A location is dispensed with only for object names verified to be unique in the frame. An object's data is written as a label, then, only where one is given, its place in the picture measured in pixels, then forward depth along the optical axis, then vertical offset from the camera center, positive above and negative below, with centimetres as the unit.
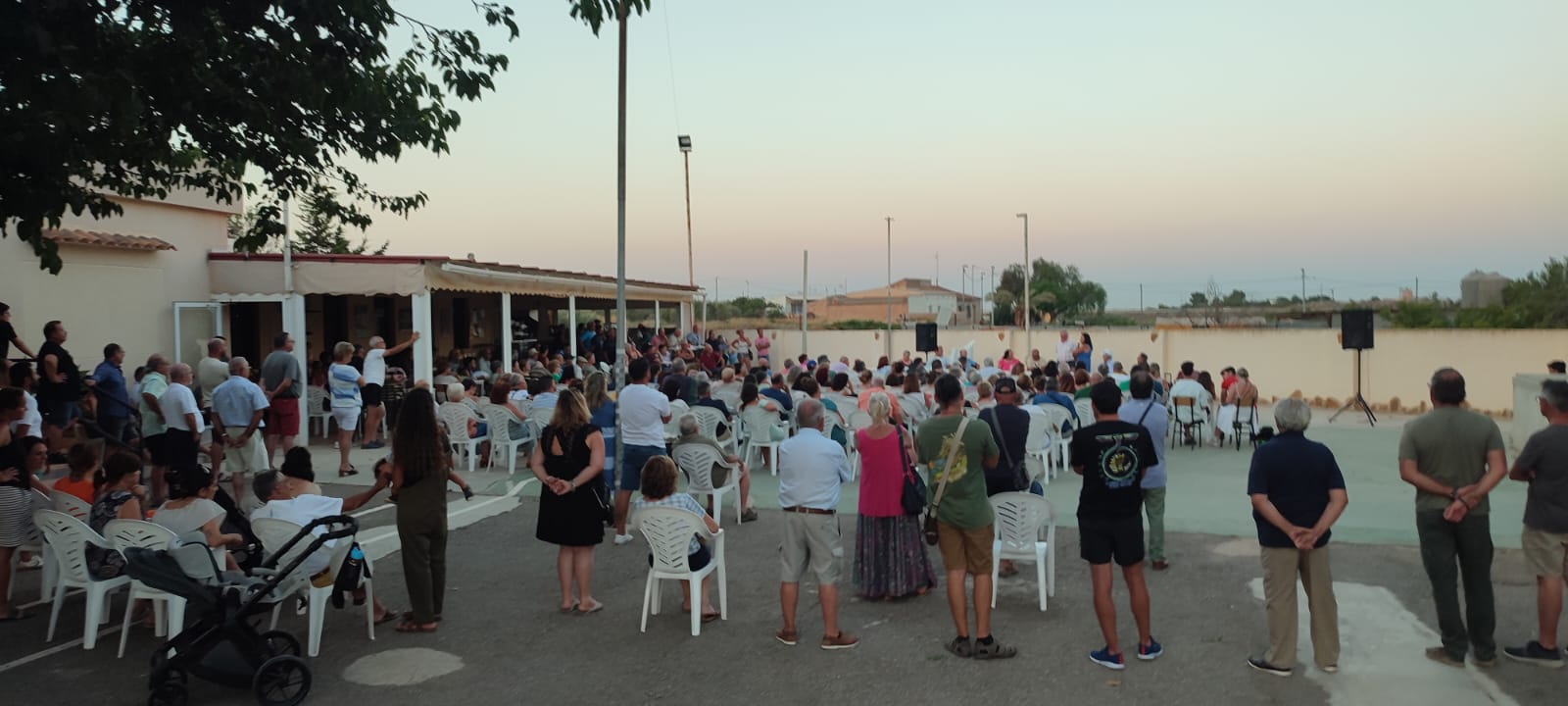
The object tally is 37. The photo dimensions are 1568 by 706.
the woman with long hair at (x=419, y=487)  561 -86
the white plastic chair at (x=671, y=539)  560 -117
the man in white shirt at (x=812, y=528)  543 -108
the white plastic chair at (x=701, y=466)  804 -107
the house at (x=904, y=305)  6888 +220
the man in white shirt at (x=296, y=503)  544 -92
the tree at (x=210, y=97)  567 +167
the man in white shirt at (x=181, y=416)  878 -66
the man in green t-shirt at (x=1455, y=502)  493 -89
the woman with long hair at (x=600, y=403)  798 -54
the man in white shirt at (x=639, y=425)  756 -68
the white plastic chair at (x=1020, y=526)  611 -122
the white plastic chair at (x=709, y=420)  1069 -92
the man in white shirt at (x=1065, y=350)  1827 -35
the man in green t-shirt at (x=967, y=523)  523 -102
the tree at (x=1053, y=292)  6044 +280
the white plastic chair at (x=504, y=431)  1127 -109
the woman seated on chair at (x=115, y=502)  553 -93
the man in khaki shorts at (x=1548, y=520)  491 -98
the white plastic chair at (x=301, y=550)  536 -121
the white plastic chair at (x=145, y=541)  527 -109
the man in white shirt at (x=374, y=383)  1185 -54
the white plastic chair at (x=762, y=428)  1104 -105
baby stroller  458 -143
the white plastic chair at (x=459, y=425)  1131 -100
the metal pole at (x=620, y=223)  841 +100
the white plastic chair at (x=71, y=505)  602 -100
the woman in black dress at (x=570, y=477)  601 -85
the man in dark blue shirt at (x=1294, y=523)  483 -96
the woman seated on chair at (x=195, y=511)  537 -94
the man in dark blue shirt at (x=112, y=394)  947 -51
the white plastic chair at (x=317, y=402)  1363 -87
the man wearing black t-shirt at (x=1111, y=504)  496 -89
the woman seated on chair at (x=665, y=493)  569 -92
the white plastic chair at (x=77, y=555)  547 -120
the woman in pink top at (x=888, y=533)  577 -127
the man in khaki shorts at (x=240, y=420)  895 -73
